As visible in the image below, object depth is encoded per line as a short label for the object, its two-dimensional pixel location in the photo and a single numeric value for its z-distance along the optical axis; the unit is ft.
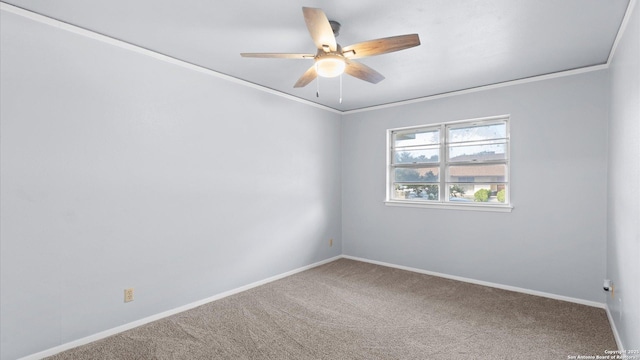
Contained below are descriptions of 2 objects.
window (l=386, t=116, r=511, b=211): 12.76
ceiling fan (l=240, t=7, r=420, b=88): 6.23
